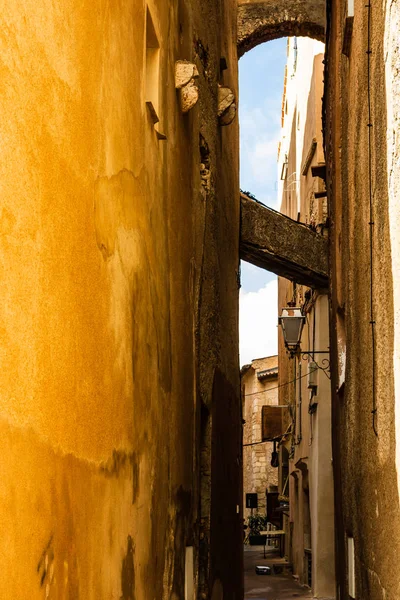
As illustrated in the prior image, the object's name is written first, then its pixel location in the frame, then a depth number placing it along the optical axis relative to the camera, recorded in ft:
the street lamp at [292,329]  46.78
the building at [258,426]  125.80
